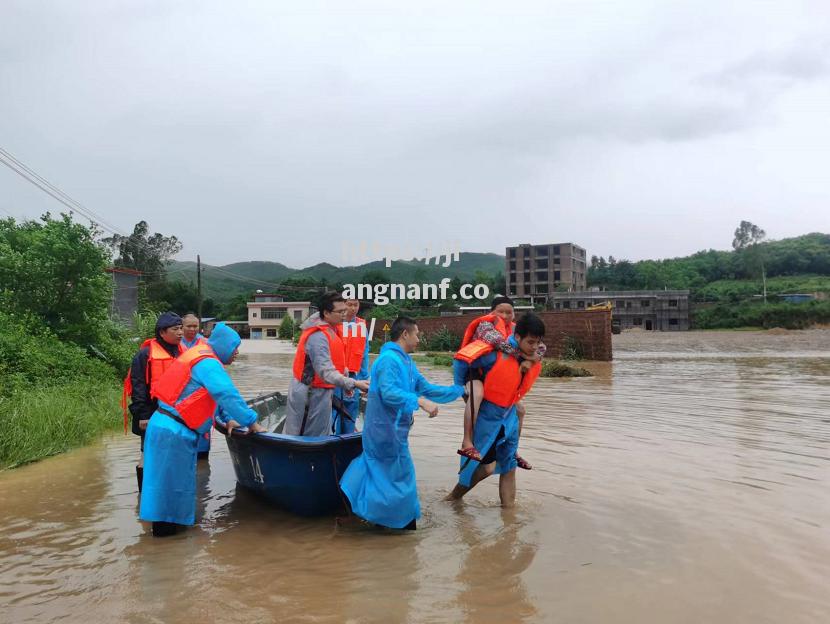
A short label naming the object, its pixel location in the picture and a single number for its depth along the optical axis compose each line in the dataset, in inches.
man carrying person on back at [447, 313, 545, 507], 203.0
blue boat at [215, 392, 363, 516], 200.7
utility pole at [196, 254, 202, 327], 1455.5
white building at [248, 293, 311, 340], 2861.7
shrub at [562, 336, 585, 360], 901.2
